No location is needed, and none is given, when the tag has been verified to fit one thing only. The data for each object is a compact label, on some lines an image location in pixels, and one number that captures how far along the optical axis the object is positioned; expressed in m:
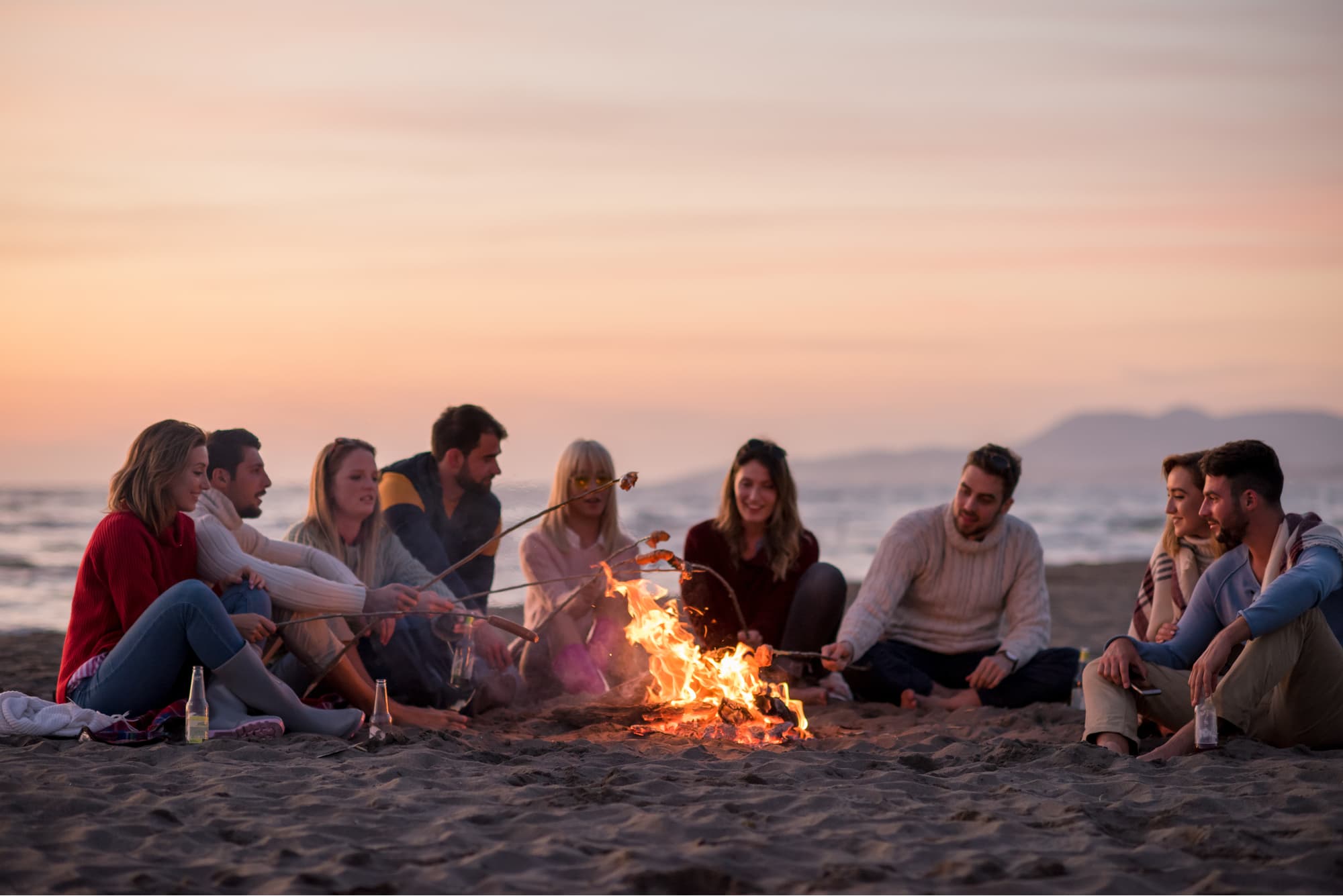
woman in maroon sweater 7.54
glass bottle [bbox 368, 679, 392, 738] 5.71
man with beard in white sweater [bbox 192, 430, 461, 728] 5.95
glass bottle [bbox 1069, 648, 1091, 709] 7.05
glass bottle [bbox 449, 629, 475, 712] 6.46
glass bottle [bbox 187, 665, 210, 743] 5.34
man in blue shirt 5.44
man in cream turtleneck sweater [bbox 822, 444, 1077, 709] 7.20
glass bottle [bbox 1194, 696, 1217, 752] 5.41
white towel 5.37
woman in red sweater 5.36
